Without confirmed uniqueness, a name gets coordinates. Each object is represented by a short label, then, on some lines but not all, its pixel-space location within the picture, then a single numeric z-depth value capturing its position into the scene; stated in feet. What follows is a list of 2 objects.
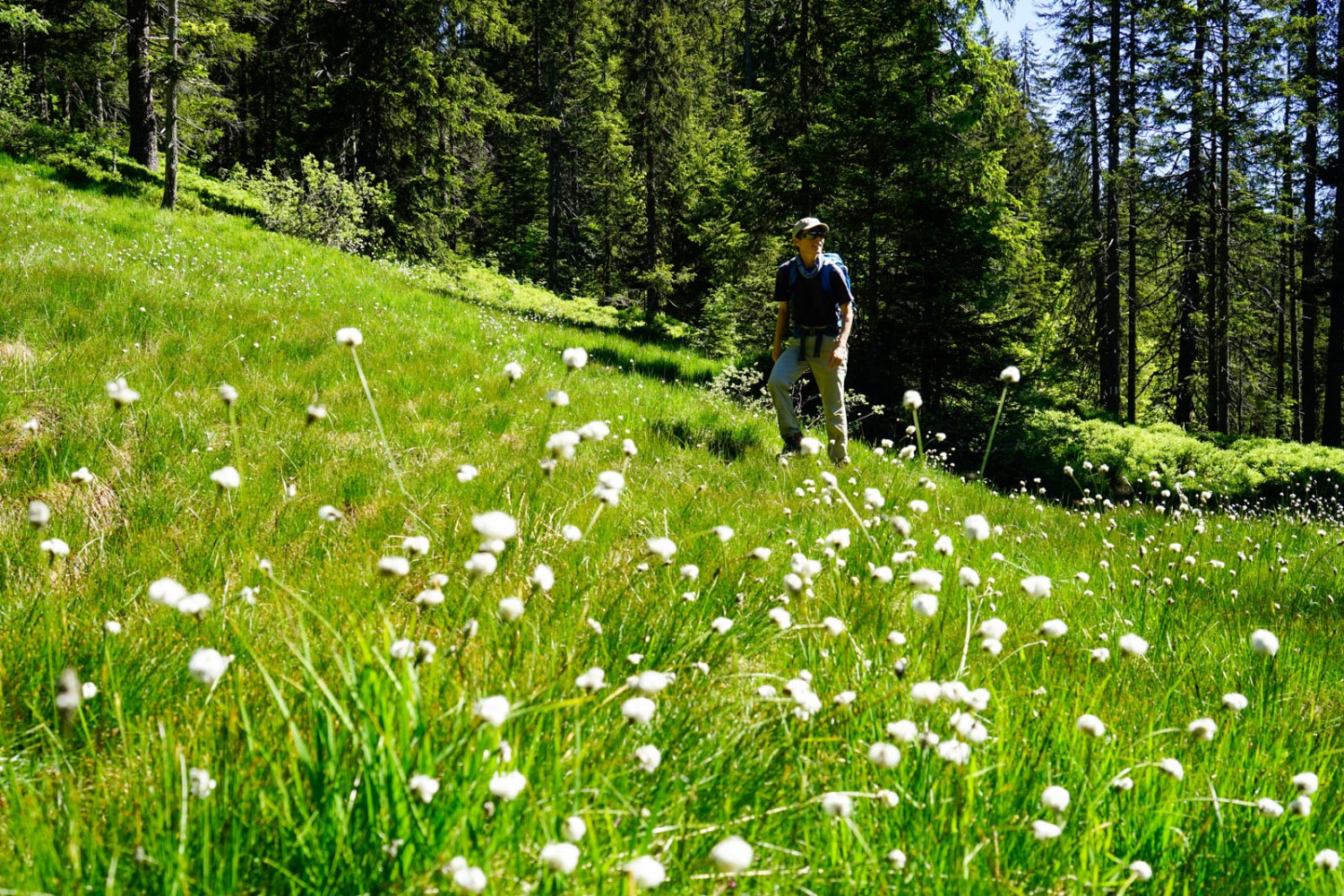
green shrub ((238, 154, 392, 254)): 57.67
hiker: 23.59
